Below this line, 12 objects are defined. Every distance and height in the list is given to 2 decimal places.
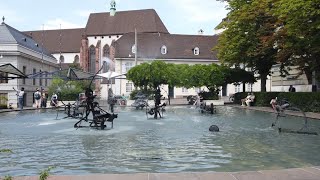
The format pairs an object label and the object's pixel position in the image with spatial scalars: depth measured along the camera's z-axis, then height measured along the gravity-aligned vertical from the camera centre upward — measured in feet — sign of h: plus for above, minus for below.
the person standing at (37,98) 87.23 -1.58
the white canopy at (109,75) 82.57 +5.32
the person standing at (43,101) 94.10 -2.73
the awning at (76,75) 49.32 +3.37
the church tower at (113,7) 230.32 +70.31
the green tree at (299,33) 54.80 +13.12
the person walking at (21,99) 80.73 -1.72
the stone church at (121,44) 177.68 +33.91
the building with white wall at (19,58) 113.31 +14.70
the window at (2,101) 94.34 -2.74
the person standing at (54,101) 90.85 -2.61
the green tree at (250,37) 81.30 +17.22
